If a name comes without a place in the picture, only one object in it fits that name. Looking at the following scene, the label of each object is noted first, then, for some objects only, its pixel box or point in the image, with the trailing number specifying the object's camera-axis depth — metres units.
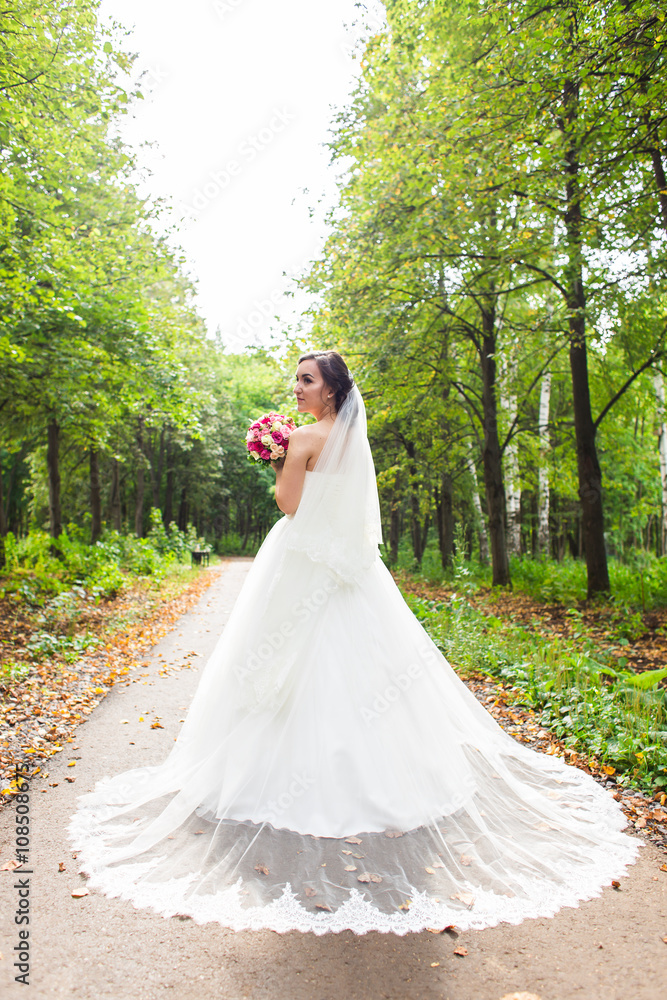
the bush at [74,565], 10.67
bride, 2.82
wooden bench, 22.69
